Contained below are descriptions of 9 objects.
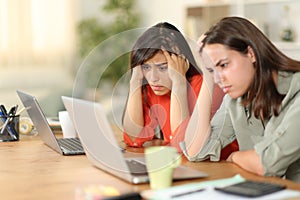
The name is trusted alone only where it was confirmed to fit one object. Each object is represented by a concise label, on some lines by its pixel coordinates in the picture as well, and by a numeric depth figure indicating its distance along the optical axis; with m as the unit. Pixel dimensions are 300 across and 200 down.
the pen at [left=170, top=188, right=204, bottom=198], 1.87
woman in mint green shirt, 2.21
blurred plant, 6.09
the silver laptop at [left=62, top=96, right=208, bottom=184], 1.97
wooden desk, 2.01
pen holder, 2.92
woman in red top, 2.36
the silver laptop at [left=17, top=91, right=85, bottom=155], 2.61
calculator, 1.84
